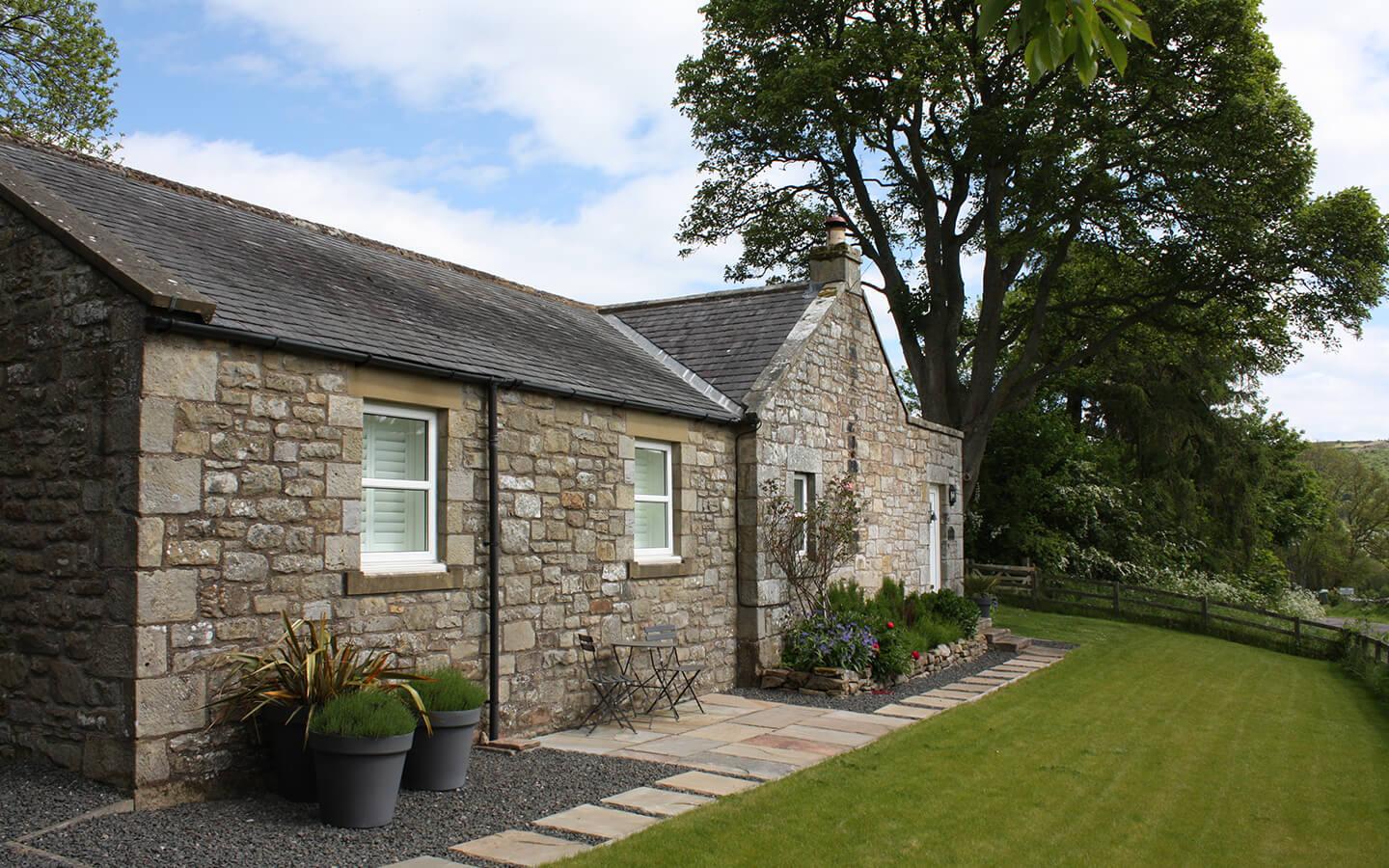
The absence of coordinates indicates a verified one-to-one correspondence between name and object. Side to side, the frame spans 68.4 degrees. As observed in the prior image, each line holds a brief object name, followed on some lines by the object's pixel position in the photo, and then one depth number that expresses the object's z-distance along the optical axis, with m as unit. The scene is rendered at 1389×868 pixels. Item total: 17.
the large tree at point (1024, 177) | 18.48
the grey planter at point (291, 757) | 6.14
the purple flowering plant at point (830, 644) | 11.51
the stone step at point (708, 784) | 6.95
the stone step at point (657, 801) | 6.47
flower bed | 11.19
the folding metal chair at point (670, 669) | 9.50
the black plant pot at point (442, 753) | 6.60
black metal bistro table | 9.31
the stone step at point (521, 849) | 5.43
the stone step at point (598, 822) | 5.97
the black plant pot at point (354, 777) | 5.76
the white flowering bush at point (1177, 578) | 25.00
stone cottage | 6.04
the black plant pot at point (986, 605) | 17.39
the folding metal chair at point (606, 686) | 9.02
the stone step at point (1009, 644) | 16.06
